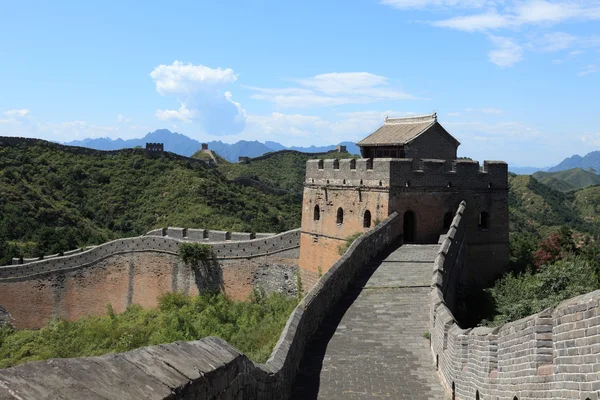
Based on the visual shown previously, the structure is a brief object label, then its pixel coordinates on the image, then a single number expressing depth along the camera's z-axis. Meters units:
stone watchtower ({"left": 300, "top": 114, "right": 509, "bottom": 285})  18.41
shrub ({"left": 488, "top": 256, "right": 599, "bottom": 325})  14.17
